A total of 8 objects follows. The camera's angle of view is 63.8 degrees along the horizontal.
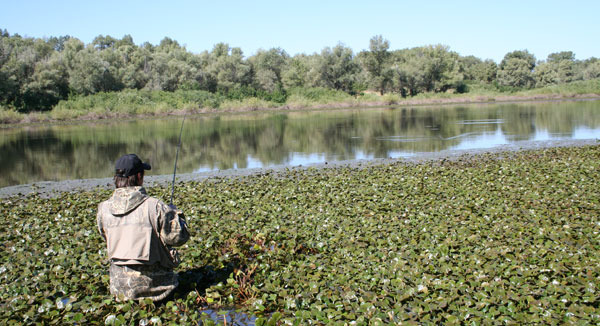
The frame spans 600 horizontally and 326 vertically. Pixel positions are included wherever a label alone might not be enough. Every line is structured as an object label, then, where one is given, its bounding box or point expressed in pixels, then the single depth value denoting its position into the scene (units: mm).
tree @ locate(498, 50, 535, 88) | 104875
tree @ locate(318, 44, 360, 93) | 87919
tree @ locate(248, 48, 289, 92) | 85312
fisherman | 5453
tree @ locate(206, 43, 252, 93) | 82250
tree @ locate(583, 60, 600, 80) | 108625
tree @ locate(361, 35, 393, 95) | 90938
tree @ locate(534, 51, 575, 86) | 107750
